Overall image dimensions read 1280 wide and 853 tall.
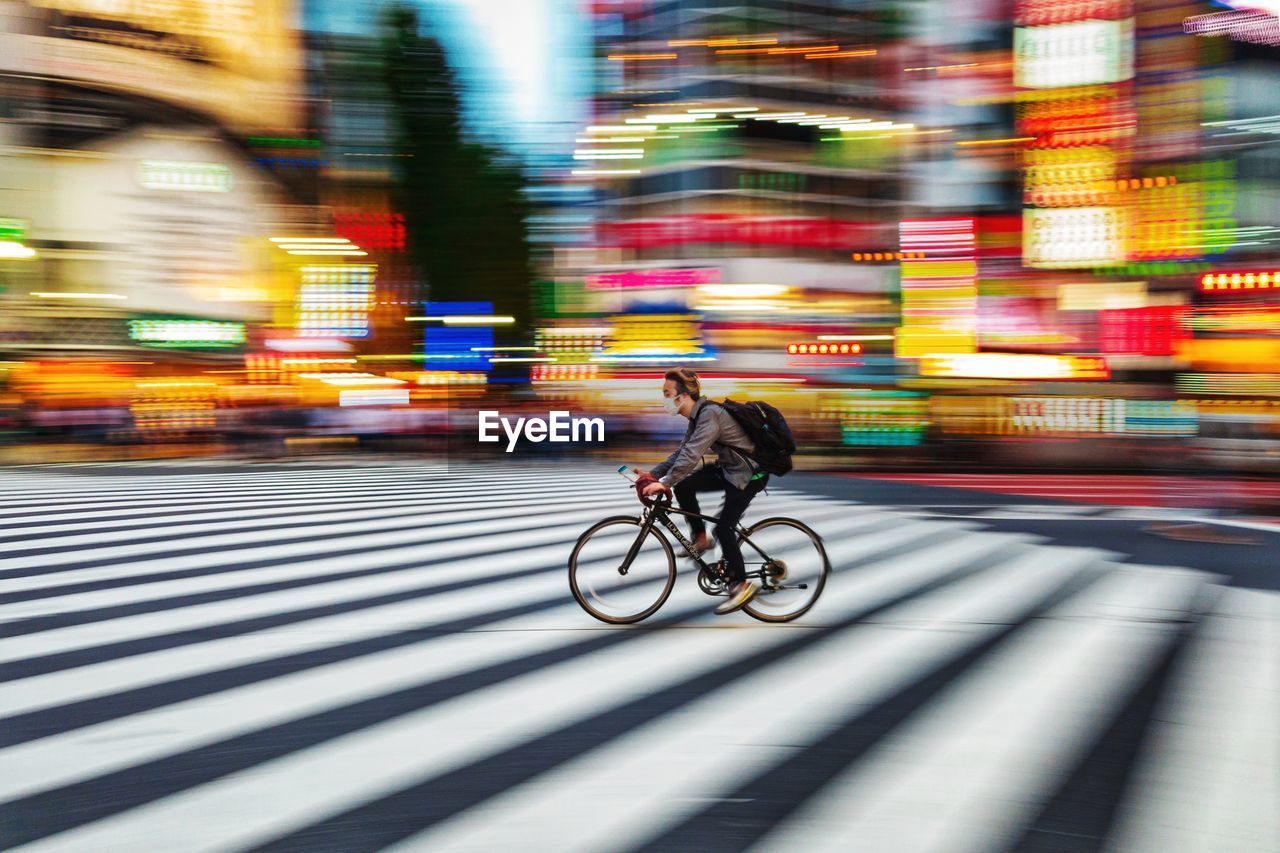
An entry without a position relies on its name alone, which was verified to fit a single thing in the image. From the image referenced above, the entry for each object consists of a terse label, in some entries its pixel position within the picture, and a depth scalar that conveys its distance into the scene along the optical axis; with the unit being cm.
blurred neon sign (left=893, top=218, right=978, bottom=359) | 3022
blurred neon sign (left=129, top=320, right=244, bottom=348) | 3528
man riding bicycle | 605
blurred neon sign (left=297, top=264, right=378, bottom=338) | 4925
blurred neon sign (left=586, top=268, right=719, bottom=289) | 4616
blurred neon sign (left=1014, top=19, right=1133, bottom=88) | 3203
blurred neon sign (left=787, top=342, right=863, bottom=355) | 3834
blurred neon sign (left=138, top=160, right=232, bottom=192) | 3728
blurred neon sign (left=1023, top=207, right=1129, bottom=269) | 3247
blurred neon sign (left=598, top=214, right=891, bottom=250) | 4941
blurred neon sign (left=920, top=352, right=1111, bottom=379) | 2466
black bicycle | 628
